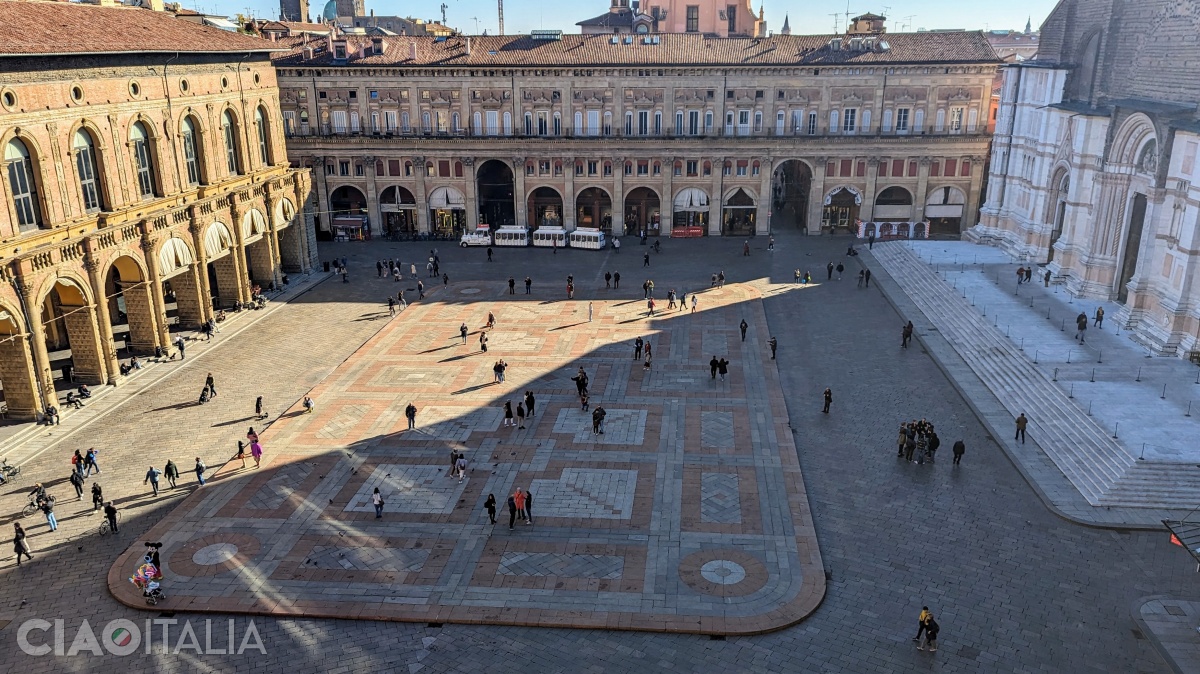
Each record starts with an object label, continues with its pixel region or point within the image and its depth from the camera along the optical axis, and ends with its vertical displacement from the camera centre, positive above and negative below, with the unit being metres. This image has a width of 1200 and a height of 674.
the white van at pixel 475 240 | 71.00 -12.65
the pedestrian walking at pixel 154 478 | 30.08 -13.41
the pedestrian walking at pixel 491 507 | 27.56 -13.22
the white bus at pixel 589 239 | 69.56 -12.41
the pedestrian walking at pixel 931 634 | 21.33 -13.33
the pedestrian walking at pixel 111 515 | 27.58 -13.46
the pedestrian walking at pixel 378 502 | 28.25 -13.35
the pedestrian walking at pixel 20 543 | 26.16 -13.56
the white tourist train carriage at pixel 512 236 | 70.56 -12.28
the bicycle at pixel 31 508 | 29.25 -14.11
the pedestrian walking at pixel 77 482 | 30.20 -13.57
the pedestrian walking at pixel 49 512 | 28.00 -13.56
